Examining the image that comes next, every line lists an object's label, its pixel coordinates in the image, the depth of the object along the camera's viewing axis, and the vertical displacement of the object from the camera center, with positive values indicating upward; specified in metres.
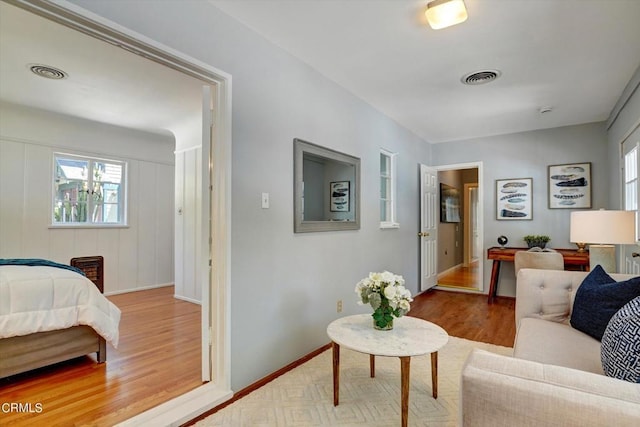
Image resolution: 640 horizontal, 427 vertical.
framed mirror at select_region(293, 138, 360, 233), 2.64 +0.25
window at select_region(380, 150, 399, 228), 4.16 +0.36
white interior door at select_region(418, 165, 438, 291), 5.01 -0.18
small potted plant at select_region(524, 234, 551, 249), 4.52 -0.33
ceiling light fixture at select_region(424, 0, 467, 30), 1.89 +1.19
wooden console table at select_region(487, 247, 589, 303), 3.95 -0.54
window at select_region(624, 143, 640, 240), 2.97 +0.36
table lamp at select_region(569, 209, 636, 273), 2.30 -0.09
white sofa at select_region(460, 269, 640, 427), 0.78 -0.45
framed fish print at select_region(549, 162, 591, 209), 4.38 +0.41
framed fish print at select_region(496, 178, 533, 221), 4.75 +0.25
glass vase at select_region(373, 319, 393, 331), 1.94 -0.65
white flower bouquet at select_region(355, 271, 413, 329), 1.91 -0.48
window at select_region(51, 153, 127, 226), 4.56 +0.36
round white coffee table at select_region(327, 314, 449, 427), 1.66 -0.67
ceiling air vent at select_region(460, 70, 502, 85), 2.87 +1.24
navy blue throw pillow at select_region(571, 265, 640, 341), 1.59 -0.44
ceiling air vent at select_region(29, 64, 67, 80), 2.97 +1.33
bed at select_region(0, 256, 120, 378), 2.20 -0.73
